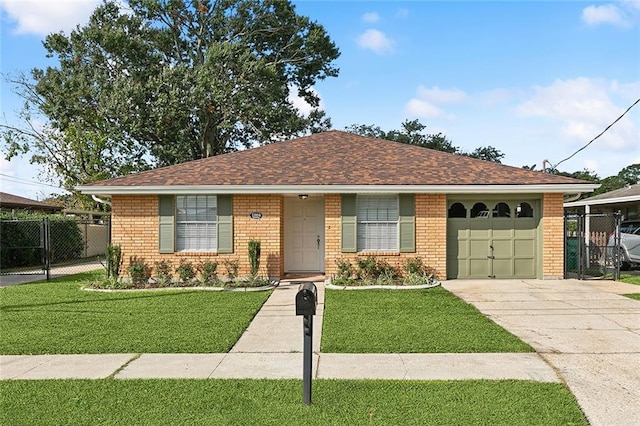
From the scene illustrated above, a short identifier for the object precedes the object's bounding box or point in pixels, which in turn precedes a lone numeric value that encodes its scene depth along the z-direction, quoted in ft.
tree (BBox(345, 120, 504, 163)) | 115.96
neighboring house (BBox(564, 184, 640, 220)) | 58.34
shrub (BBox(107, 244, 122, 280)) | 37.88
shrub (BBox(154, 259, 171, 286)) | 38.06
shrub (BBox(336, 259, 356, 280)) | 38.60
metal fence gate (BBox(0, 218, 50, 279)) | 52.01
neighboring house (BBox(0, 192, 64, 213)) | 86.60
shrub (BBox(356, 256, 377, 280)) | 38.45
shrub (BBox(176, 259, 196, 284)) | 38.14
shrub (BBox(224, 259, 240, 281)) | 39.32
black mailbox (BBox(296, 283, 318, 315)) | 13.08
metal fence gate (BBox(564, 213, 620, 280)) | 40.65
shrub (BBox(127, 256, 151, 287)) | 38.60
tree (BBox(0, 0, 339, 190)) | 78.28
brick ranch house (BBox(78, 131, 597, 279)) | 38.86
